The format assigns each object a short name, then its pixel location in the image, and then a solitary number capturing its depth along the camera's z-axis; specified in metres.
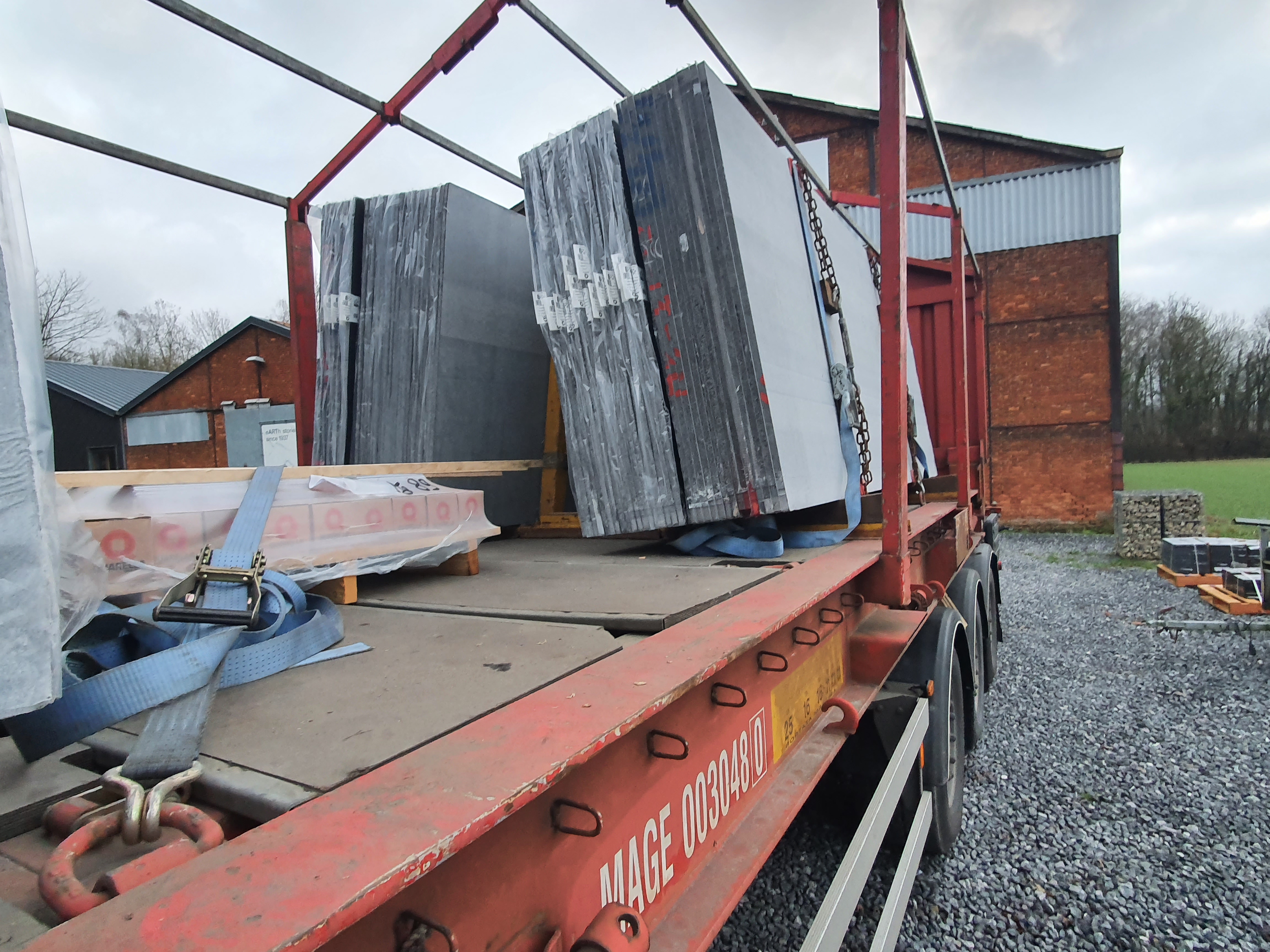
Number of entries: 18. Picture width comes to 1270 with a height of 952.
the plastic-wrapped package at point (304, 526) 1.41
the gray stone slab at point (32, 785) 0.80
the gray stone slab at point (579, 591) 1.59
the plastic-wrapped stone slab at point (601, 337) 2.45
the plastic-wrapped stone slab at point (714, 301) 2.29
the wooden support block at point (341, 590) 1.82
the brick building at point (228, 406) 16.53
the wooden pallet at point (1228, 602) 5.34
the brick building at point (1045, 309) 13.18
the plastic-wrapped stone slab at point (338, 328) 3.12
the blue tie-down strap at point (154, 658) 0.91
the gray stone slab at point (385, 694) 0.91
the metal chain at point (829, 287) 2.94
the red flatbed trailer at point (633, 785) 0.62
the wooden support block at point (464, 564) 2.22
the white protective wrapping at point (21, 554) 0.74
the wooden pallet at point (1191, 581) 6.73
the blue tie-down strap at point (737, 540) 2.41
